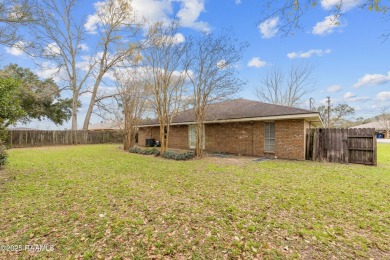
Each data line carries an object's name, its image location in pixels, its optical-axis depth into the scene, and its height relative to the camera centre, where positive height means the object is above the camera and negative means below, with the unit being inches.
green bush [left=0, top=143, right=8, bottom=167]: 262.6 -30.6
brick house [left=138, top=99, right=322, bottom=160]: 400.5 +14.6
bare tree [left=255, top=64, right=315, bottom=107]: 1035.9 +288.7
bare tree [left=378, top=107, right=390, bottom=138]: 1544.3 +134.3
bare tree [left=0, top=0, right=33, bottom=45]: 229.5 +148.1
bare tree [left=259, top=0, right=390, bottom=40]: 109.1 +77.1
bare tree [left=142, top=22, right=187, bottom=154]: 422.3 +160.0
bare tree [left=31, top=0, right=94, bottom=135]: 789.2 +423.1
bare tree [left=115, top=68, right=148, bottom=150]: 544.4 +107.6
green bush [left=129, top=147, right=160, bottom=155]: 480.5 -44.6
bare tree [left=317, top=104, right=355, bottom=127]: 1459.6 +179.9
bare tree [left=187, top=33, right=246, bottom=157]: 393.1 +137.6
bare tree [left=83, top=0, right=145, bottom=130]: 848.3 +466.5
